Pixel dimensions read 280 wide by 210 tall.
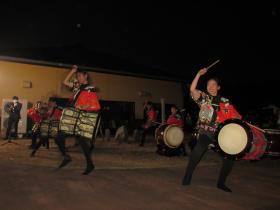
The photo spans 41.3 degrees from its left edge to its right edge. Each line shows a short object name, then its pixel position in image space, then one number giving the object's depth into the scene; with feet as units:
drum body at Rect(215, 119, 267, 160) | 16.26
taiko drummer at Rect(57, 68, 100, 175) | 19.67
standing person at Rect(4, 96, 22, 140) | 44.21
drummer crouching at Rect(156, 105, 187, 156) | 31.57
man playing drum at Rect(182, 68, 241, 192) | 17.37
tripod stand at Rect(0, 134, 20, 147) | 40.22
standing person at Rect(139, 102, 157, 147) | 40.47
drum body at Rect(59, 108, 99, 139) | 19.40
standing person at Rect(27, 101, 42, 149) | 32.85
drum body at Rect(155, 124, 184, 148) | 30.40
